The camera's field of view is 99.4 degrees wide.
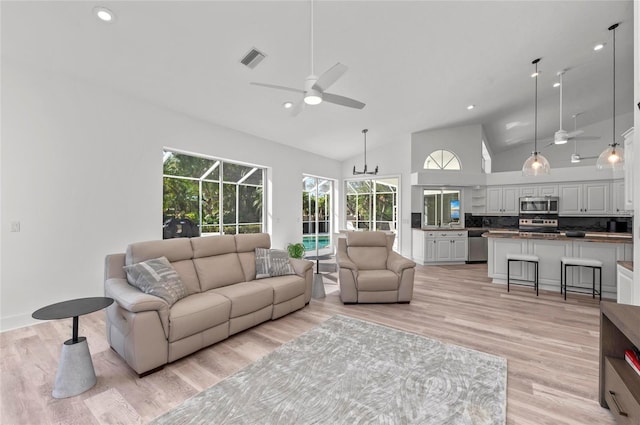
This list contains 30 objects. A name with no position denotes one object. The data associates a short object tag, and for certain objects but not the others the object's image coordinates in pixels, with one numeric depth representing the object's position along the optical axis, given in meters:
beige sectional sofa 2.20
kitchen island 4.18
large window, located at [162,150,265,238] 4.59
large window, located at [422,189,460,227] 7.25
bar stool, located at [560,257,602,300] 4.01
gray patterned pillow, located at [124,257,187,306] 2.50
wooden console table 1.52
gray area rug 1.76
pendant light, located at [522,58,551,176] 4.34
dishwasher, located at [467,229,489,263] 6.92
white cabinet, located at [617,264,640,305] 2.78
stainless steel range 6.59
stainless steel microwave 6.63
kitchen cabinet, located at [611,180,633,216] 5.95
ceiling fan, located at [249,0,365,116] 2.31
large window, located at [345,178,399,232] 7.89
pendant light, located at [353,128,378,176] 6.52
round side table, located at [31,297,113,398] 1.96
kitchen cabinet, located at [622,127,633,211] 2.86
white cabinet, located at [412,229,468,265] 6.81
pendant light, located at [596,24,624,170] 3.94
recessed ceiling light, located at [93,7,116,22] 2.46
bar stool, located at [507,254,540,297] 4.47
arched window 7.19
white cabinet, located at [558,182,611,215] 6.18
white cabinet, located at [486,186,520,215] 7.07
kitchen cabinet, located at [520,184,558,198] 6.69
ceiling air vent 3.22
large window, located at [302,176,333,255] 7.68
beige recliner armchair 3.85
